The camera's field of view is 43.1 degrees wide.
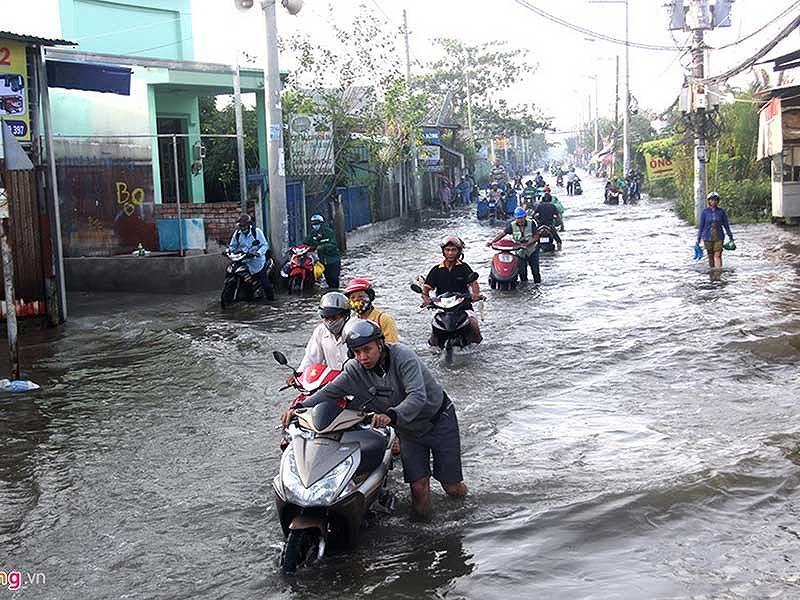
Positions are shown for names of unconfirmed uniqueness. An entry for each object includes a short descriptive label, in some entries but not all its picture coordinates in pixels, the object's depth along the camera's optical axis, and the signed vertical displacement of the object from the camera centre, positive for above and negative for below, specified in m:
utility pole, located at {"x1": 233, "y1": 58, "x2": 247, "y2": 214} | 18.20 +1.18
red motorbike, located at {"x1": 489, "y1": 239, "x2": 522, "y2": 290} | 16.52 -1.23
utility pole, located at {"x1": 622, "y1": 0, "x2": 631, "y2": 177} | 53.84 +2.95
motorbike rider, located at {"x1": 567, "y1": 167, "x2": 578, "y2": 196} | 58.34 +0.26
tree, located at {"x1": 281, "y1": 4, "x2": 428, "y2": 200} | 24.58 +2.57
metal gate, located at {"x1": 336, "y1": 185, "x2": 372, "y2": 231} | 27.69 -0.26
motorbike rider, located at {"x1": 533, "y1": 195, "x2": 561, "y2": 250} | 21.50 -0.48
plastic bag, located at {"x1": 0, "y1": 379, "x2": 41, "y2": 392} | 10.11 -1.74
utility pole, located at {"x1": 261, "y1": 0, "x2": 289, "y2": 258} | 17.17 +0.94
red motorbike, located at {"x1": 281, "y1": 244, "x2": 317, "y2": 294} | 17.42 -1.22
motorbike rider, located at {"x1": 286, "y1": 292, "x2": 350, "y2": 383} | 6.62 -0.94
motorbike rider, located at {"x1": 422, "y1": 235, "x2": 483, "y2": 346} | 10.86 -0.92
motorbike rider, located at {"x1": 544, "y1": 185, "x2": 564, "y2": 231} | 23.14 -0.46
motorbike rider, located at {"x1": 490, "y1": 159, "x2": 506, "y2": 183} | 55.59 +0.88
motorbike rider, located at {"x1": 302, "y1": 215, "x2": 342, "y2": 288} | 17.39 -0.83
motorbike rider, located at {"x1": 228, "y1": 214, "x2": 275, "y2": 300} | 15.94 -0.69
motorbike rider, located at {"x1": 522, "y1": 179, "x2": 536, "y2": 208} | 31.03 -0.21
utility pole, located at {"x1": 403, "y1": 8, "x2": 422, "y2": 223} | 38.47 +0.18
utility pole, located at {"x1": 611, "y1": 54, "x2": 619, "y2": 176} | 63.79 +4.81
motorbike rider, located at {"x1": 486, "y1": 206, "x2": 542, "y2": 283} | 17.08 -0.78
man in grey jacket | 5.68 -1.18
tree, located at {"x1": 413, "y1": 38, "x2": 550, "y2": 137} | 62.81 +6.93
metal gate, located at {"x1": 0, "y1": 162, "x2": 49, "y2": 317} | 13.18 -0.38
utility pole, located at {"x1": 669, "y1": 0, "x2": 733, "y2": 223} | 25.38 +2.30
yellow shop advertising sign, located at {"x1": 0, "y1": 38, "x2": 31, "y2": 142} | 12.59 +1.52
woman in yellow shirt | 7.25 -0.80
